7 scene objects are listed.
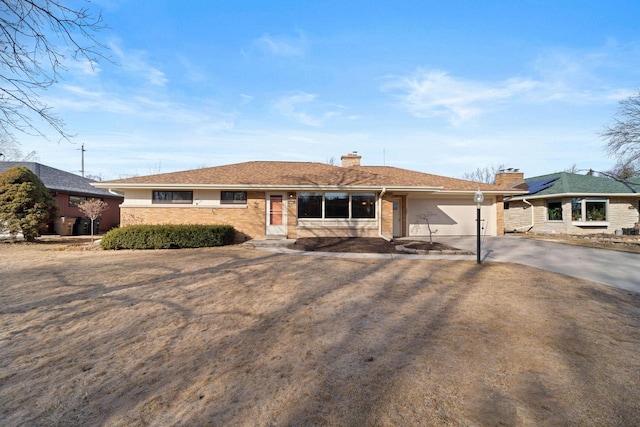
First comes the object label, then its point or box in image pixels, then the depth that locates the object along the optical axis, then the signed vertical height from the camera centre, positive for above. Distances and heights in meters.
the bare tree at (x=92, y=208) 14.65 +0.37
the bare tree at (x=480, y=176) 53.05 +6.94
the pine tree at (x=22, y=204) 13.27 +0.50
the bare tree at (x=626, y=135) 18.53 +4.95
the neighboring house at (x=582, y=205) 18.00 +0.67
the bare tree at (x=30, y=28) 3.70 +2.34
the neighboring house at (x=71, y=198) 18.03 +1.24
